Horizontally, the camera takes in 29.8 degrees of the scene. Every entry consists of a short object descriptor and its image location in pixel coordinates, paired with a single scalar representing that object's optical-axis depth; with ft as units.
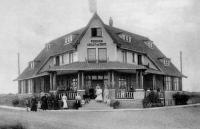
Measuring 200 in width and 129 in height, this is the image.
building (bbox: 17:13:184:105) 118.21
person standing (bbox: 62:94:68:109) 103.71
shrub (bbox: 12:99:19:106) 131.44
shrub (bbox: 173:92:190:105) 123.95
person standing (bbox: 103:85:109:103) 106.42
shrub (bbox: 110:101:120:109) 104.47
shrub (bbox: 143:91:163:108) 105.09
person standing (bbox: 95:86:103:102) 104.42
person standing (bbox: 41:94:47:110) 99.30
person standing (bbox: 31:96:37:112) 96.34
